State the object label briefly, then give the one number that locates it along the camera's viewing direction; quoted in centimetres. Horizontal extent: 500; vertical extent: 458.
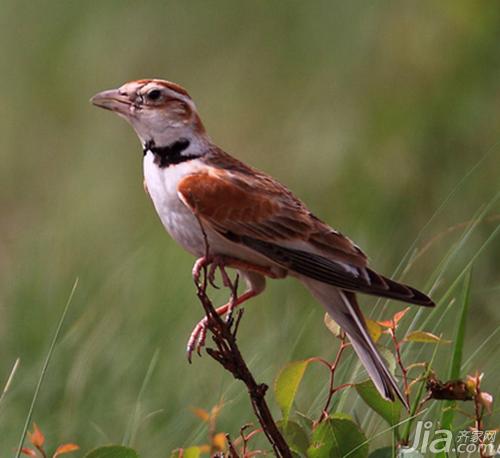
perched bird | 824
